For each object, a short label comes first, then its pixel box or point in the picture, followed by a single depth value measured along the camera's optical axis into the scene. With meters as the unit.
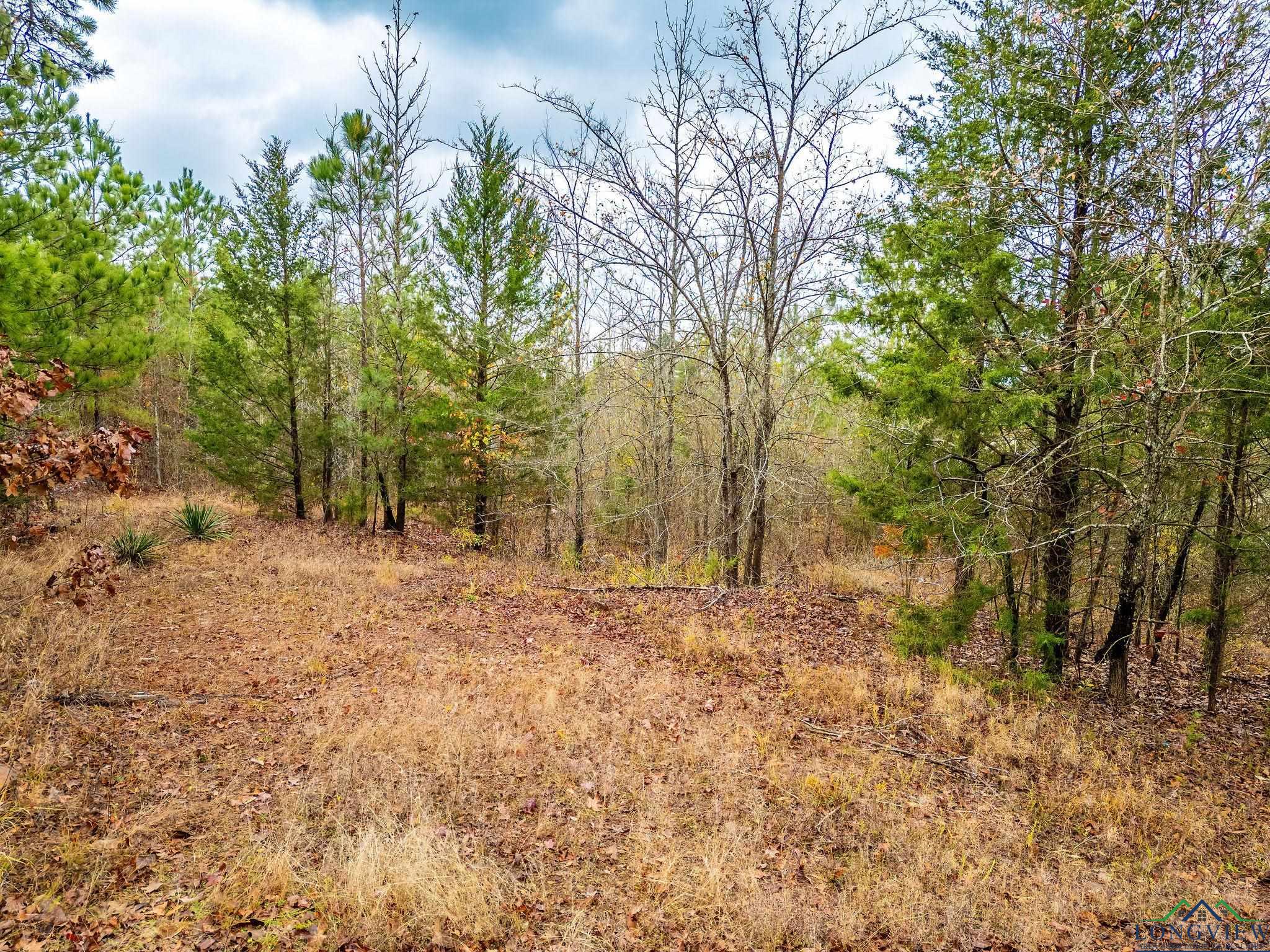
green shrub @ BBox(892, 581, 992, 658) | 7.23
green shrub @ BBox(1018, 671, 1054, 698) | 6.78
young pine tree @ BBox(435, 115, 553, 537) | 14.27
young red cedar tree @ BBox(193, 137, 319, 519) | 13.75
